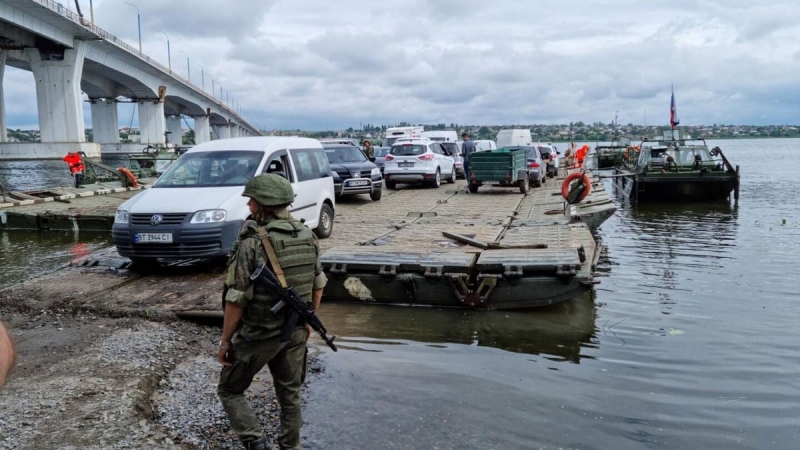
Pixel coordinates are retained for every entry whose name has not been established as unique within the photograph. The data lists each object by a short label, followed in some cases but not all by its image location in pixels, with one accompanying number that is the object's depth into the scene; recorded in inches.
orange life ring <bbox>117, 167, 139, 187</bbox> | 920.9
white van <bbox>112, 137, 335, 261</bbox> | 333.1
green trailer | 778.8
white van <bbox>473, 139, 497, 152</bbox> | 1288.9
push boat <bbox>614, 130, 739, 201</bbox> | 906.1
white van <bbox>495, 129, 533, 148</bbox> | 1469.0
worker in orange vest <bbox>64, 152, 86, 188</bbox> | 958.4
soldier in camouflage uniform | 145.2
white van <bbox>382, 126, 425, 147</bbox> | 1454.0
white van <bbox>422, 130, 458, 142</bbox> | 1386.6
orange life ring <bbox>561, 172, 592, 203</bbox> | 547.2
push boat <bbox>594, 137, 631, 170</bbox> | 1649.1
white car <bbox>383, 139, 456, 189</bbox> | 871.1
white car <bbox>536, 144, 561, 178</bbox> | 1192.4
